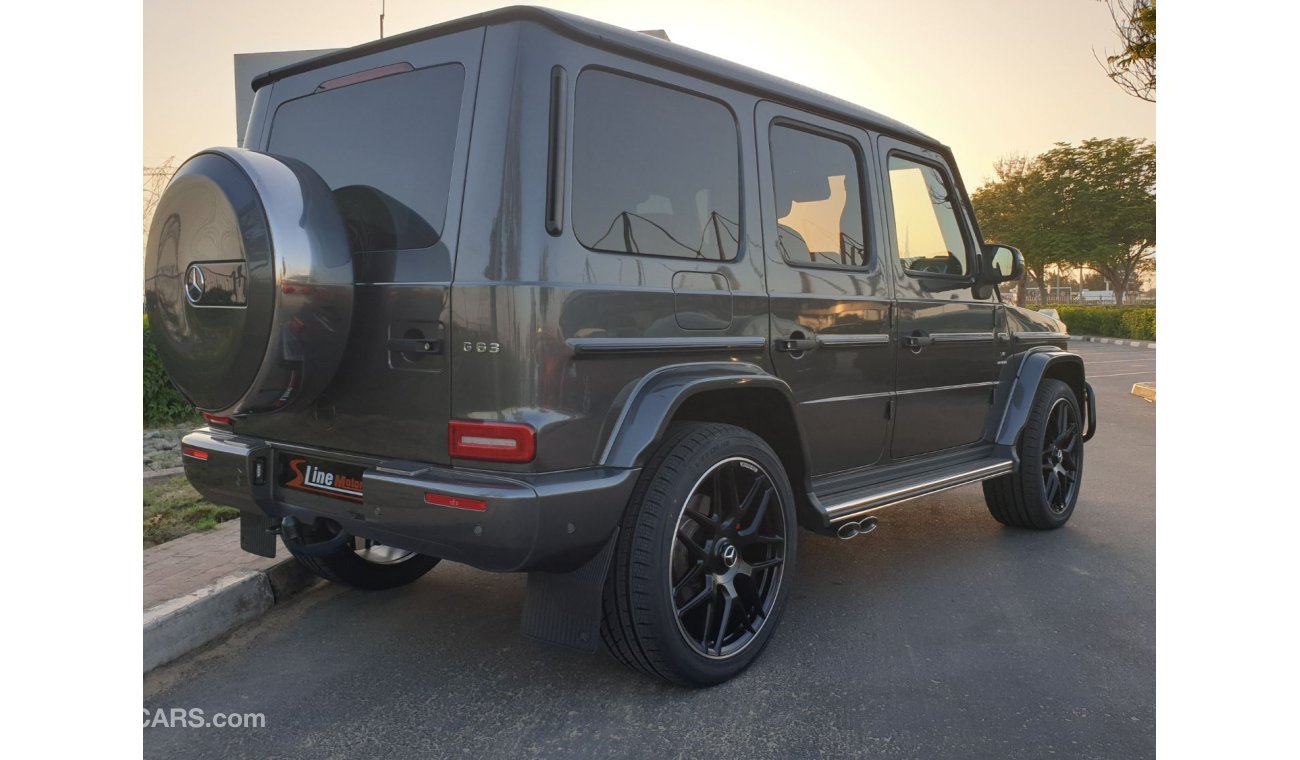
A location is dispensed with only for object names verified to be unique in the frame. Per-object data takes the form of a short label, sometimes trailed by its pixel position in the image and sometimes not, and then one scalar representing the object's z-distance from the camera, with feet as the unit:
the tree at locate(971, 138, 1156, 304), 129.49
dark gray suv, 9.29
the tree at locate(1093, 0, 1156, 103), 34.71
